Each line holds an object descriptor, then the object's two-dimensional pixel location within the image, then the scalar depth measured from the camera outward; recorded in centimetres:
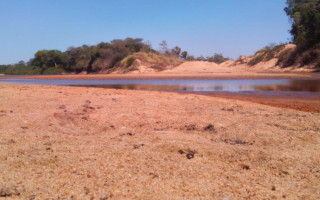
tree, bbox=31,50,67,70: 5944
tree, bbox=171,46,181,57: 7129
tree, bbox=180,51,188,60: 7485
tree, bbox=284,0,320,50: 3022
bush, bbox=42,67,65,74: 5712
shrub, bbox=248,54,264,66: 4170
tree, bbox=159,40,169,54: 6106
